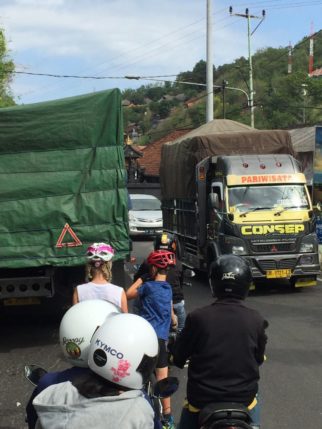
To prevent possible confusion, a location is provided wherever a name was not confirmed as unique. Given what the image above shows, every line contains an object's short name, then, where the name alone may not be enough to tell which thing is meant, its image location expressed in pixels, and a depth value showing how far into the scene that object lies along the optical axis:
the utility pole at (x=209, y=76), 24.73
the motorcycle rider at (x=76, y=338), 2.34
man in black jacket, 2.86
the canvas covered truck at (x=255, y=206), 11.16
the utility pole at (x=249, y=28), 45.97
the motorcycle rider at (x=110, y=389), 2.03
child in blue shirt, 4.67
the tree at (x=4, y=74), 17.84
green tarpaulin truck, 6.73
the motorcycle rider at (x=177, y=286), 6.15
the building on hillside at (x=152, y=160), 46.88
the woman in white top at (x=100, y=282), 4.55
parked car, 21.89
